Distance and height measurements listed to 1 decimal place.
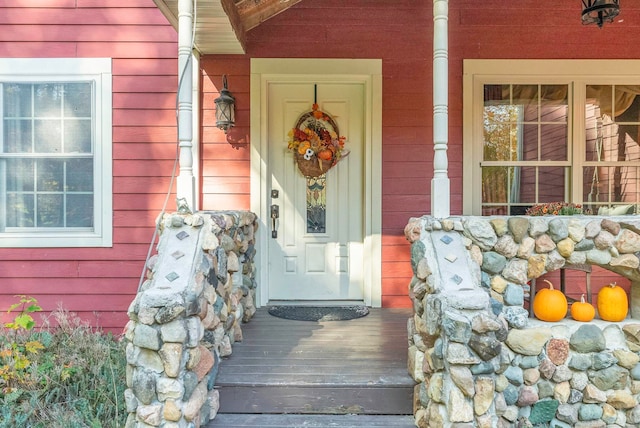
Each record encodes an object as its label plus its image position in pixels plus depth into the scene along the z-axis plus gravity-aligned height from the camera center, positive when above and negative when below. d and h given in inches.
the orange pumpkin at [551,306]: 96.2 -20.5
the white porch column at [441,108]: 100.3 +24.2
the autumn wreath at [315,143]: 148.3 +23.6
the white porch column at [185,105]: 98.3 +24.4
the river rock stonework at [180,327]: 79.0 -21.8
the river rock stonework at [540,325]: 91.0 -24.4
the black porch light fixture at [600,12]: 121.3 +56.4
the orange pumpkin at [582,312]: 96.5 -21.9
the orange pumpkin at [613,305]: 97.6 -20.6
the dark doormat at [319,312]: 137.1 -32.5
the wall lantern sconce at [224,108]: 142.3 +34.2
